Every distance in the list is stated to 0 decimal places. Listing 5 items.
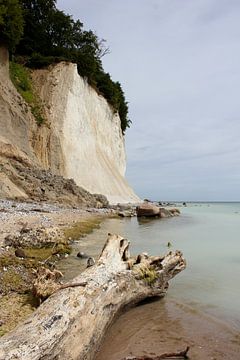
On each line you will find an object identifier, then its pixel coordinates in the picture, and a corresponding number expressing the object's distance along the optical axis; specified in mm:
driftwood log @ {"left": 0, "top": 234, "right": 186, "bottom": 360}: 3176
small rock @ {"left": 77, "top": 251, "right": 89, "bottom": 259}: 8688
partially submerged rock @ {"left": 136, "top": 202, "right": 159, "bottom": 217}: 26344
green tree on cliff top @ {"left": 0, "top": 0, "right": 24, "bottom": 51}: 27406
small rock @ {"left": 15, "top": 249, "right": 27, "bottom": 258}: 7418
